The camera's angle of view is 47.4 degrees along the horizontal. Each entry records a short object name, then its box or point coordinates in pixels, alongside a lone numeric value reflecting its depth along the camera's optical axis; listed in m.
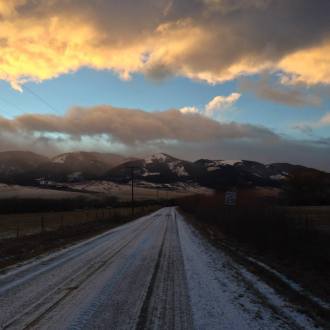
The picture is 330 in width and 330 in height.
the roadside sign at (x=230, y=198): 34.78
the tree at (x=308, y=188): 98.72
